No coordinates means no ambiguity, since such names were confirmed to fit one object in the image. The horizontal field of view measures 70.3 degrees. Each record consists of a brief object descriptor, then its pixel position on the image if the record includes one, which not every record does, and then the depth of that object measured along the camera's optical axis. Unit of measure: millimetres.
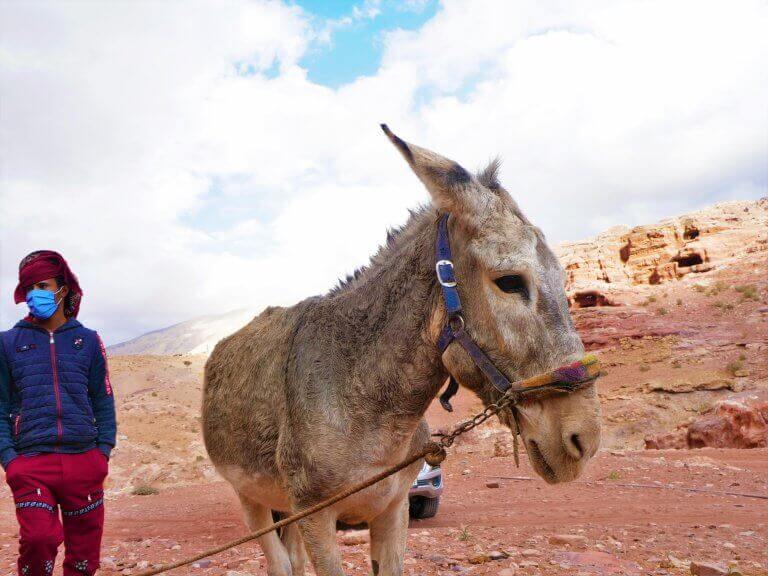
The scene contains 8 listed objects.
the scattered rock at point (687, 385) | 20047
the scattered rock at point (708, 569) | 4648
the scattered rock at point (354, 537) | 6801
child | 3047
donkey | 2346
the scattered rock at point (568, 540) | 6118
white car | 8180
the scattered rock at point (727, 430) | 14504
